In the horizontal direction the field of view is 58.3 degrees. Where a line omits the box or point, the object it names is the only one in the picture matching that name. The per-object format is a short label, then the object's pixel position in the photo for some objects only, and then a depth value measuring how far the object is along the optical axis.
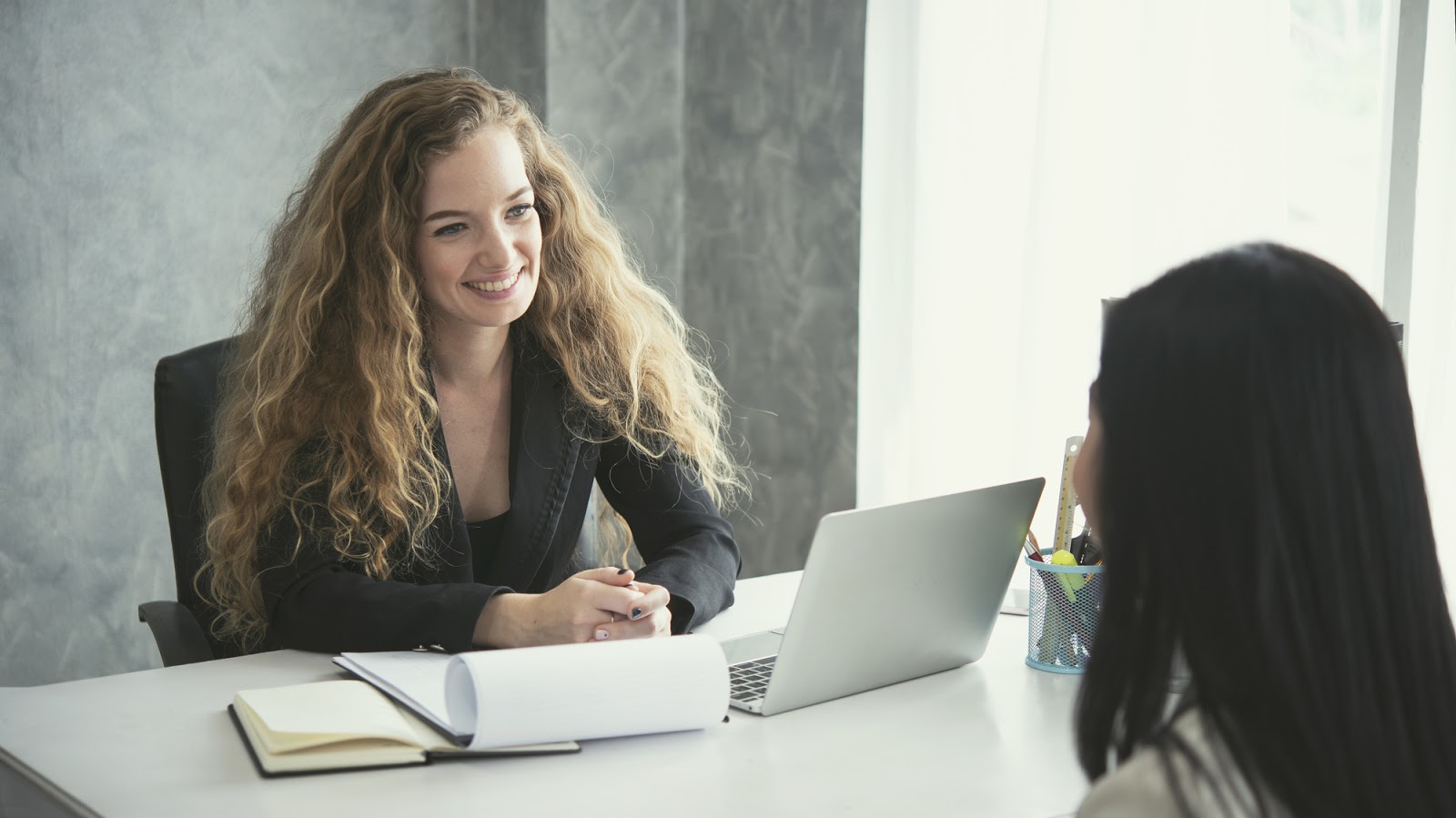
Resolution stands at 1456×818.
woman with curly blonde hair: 1.52
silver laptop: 1.18
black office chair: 1.71
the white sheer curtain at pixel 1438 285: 1.93
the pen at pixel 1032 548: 1.38
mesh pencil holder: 1.32
